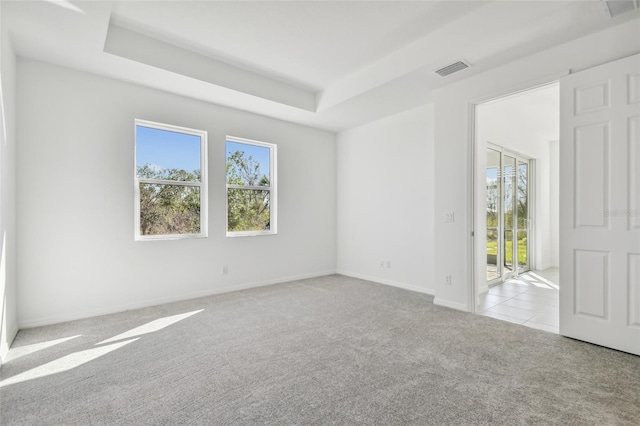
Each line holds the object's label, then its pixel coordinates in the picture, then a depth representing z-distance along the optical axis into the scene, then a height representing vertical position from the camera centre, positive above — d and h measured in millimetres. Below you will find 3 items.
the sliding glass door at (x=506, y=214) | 5188 -42
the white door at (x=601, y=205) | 2500 +60
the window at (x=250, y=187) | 4777 +406
